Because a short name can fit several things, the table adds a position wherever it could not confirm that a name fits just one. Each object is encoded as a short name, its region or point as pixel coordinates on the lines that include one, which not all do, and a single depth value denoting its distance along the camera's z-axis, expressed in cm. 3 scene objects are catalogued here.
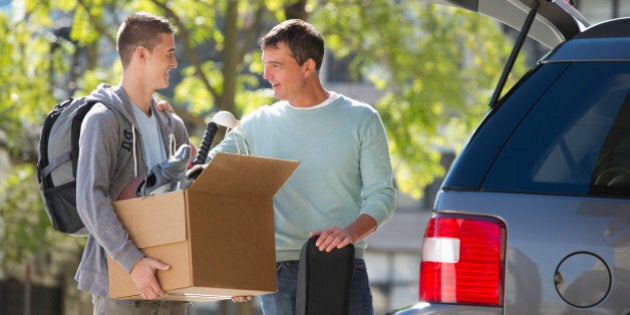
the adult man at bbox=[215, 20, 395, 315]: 822
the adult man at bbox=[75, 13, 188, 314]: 759
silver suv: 603
